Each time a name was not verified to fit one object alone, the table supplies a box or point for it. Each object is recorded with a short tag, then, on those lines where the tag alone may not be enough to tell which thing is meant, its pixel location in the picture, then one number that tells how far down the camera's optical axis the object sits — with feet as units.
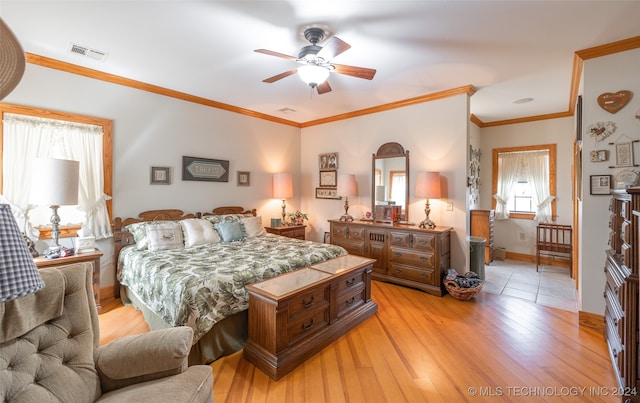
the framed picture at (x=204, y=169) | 13.34
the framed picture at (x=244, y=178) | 15.53
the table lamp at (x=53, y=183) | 8.49
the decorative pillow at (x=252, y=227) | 13.11
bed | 7.06
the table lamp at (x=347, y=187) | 15.10
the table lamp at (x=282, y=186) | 16.44
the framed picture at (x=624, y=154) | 8.39
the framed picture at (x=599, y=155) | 8.81
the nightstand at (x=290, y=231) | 15.88
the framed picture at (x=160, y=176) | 12.36
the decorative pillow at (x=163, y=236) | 10.47
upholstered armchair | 3.64
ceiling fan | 7.53
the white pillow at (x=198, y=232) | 11.29
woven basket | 11.08
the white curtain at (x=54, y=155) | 9.30
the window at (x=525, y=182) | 16.71
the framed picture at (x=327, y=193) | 17.12
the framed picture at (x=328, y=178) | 17.11
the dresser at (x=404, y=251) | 11.91
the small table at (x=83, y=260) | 8.50
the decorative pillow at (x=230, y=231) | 12.24
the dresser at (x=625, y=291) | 5.55
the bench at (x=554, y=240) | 14.79
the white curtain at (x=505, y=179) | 17.88
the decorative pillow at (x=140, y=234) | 10.65
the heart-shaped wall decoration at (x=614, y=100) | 8.46
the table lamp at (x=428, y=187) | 12.39
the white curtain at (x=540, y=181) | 16.79
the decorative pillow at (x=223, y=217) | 13.14
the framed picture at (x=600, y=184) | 8.72
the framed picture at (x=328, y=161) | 16.94
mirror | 14.08
